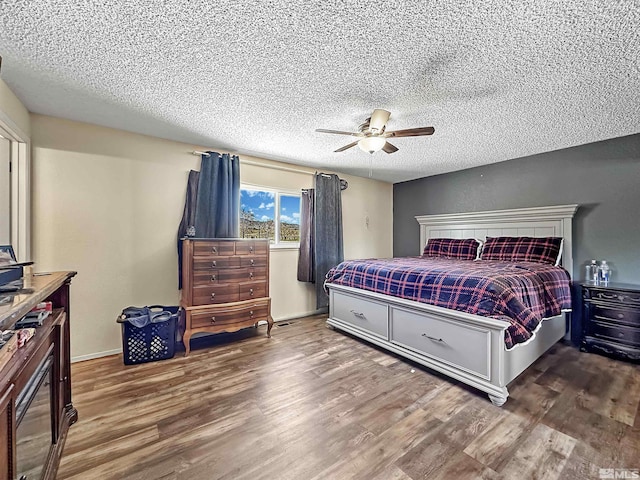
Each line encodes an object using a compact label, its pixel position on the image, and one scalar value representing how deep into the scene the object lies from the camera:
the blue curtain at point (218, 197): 3.14
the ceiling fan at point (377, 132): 2.15
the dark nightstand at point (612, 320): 2.57
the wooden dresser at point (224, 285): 2.76
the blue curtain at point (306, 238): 4.03
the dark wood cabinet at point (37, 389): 0.81
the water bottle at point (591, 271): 3.04
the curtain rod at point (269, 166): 3.18
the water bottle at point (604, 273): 2.96
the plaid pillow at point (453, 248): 3.89
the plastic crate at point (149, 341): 2.51
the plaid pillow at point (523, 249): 3.20
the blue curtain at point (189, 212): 3.07
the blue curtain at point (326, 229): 4.07
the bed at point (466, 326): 2.02
